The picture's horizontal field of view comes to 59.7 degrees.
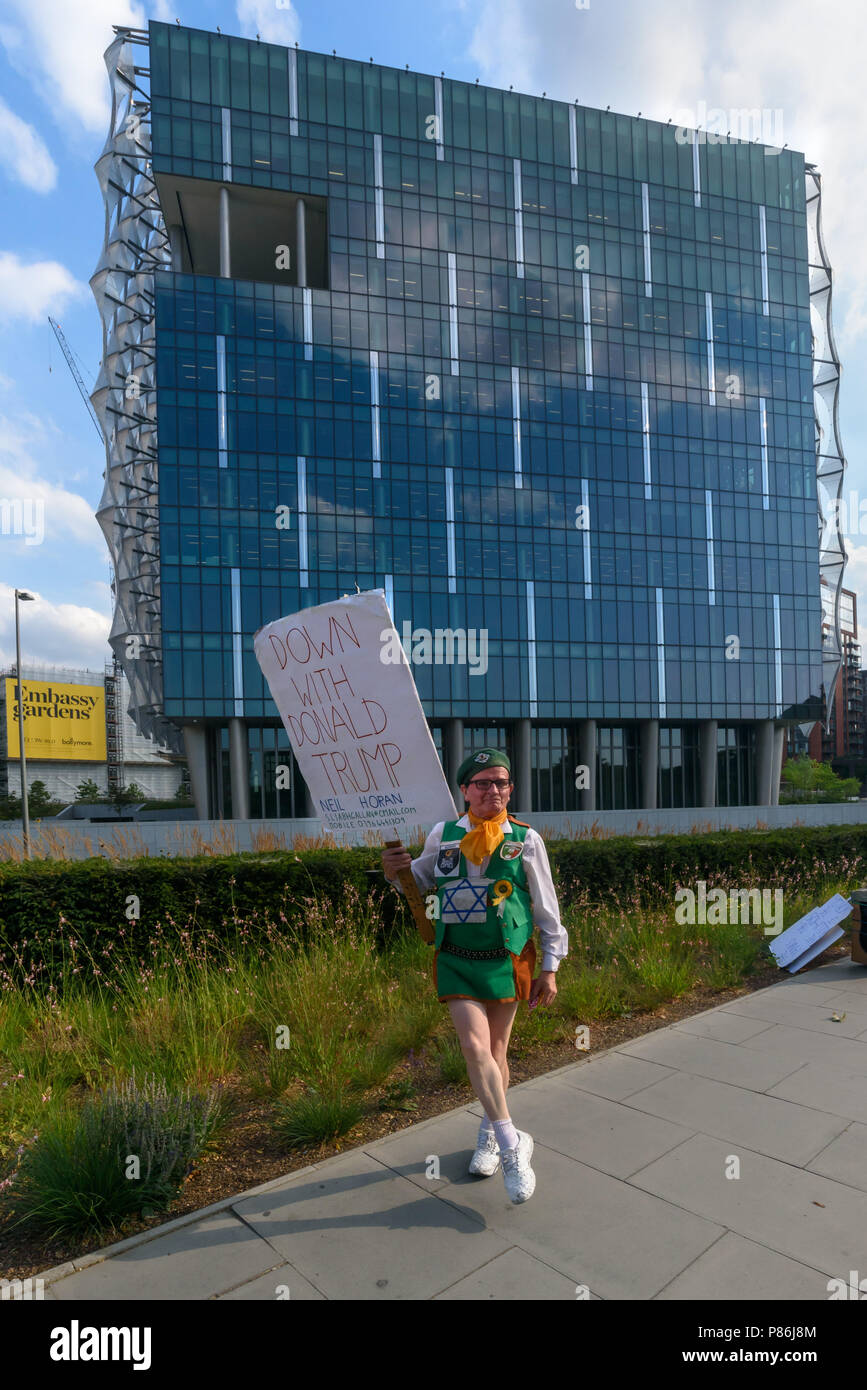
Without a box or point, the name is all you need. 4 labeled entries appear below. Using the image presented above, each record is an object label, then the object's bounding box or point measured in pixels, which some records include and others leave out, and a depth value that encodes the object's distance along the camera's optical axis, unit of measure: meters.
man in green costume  3.36
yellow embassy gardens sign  75.25
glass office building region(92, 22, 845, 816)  40.97
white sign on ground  7.33
